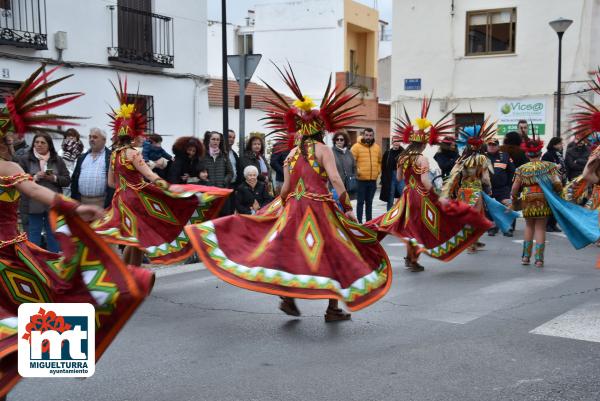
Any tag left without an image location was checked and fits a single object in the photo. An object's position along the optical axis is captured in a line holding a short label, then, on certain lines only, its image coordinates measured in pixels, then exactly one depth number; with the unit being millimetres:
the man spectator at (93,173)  8820
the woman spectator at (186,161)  9500
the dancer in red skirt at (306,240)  5746
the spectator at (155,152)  10203
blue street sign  23141
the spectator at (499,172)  12651
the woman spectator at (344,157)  12750
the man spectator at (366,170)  13035
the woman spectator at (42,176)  8445
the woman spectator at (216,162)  9859
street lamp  17000
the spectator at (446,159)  13008
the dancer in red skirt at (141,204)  7512
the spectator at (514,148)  12242
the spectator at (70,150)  10156
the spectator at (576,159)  13406
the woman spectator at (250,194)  10039
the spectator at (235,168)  10266
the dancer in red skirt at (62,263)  3932
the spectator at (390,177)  13000
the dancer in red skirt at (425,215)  8648
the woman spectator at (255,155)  11062
